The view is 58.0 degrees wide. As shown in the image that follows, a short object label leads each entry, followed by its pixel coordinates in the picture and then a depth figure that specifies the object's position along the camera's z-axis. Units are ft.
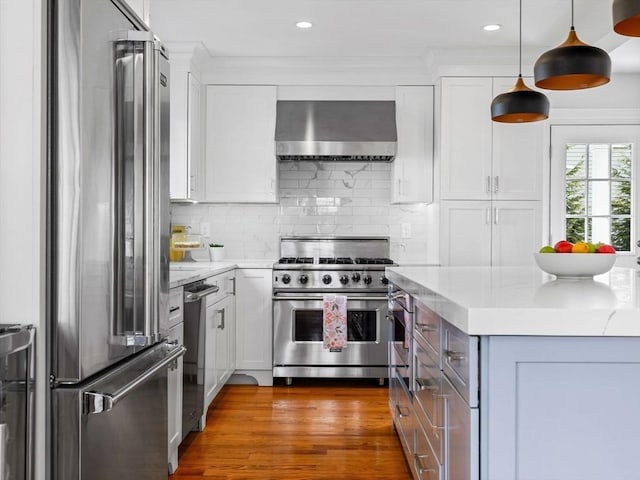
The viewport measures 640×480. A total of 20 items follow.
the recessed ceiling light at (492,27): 12.84
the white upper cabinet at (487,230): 14.60
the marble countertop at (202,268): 9.10
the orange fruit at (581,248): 7.19
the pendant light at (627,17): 5.23
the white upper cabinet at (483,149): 14.56
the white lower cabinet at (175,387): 8.47
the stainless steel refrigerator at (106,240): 4.53
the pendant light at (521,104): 9.16
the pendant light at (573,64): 7.14
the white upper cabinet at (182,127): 13.98
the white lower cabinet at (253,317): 14.21
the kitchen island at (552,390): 4.24
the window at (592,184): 16.61
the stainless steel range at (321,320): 14.10
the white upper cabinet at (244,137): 15.14
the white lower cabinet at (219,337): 10.82
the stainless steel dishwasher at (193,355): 9.39
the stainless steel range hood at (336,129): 14.82
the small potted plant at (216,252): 15.35
